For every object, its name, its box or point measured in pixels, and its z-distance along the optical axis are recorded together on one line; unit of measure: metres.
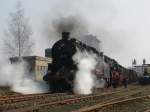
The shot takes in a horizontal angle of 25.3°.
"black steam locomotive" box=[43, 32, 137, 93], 22.55
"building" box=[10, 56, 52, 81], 46.53
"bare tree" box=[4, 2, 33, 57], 50.75
